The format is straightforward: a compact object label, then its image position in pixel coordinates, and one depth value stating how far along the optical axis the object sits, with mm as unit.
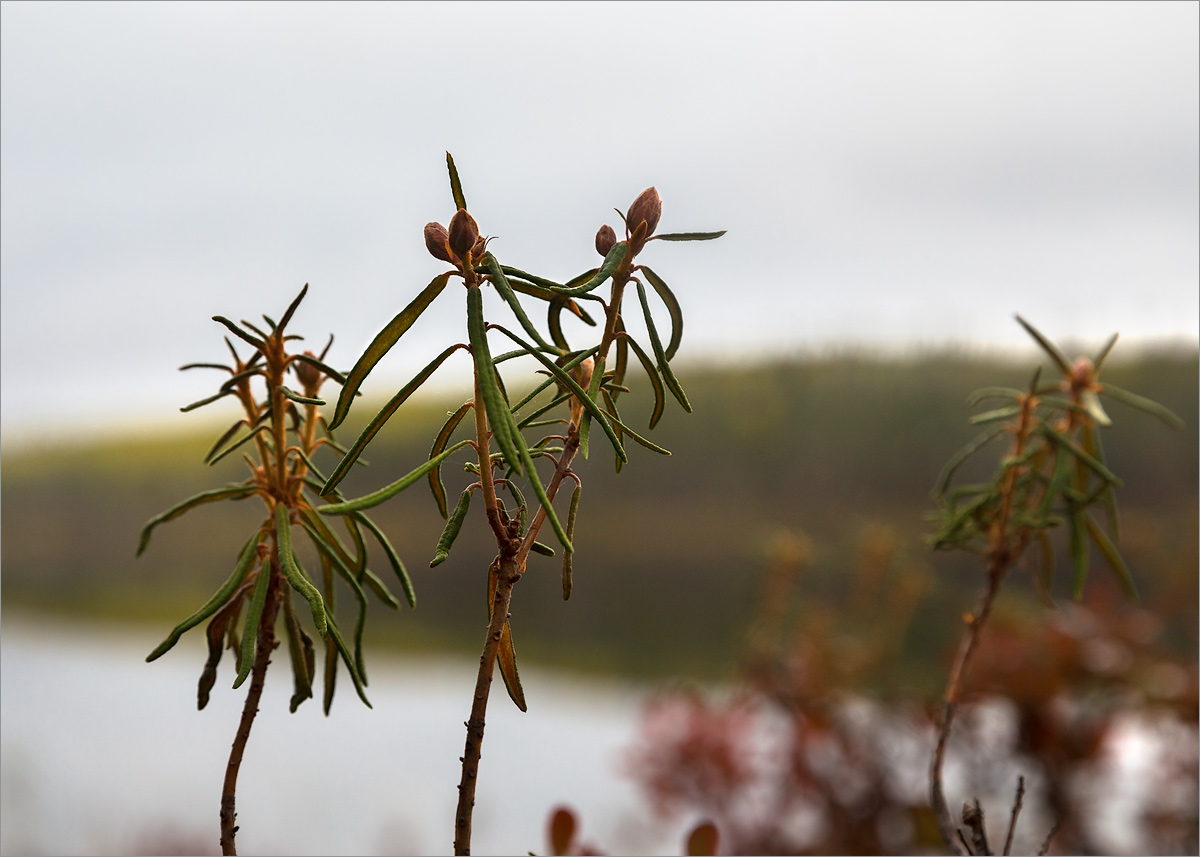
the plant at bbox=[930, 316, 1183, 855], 458
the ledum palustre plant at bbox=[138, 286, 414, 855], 315
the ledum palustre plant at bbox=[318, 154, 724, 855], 253
